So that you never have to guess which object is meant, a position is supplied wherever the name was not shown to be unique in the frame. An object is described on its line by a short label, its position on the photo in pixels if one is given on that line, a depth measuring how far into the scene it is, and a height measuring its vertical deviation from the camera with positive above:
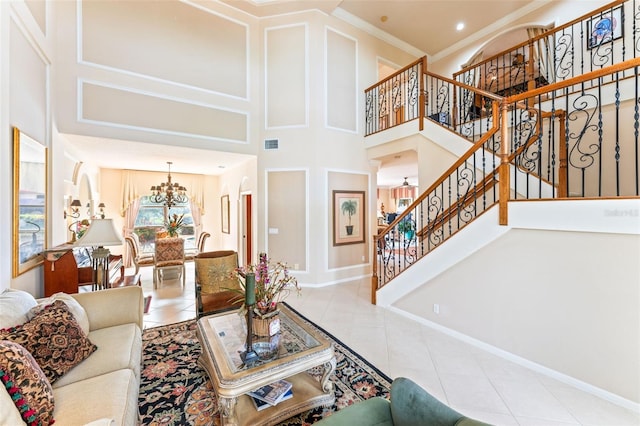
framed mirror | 2.32 +0.10
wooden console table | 2.83 -0.67
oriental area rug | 1.90 -1.50
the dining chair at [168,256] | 5.29 -0.93
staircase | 3.05 +1.12
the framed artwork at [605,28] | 3.70 +2.76
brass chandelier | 6.61 +0.49
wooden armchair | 3.15 -0.95
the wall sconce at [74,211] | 4.21 +0.02
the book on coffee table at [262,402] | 1.77 -1.34
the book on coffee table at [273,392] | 1.76 -1.28
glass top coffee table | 1.60 -1.04
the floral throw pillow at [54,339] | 1.58 -0.84
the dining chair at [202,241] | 6.35 -0.72
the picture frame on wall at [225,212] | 7.81 +0.00
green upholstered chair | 1.03 -0.85
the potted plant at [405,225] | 4.20 -0.24
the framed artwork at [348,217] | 5.43 -0.11
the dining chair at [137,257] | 5.62 -1.02
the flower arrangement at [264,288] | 2.06 -0.63
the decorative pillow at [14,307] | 1.67 -0.66
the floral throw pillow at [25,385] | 1.20 -0.85
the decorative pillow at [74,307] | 2.02 -0.77
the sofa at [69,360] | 1.25 -0.95
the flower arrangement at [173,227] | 6.68 -0.40
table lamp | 2.83 -0.28
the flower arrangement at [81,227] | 4.48 -0.27
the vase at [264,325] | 2.03 -0.89
